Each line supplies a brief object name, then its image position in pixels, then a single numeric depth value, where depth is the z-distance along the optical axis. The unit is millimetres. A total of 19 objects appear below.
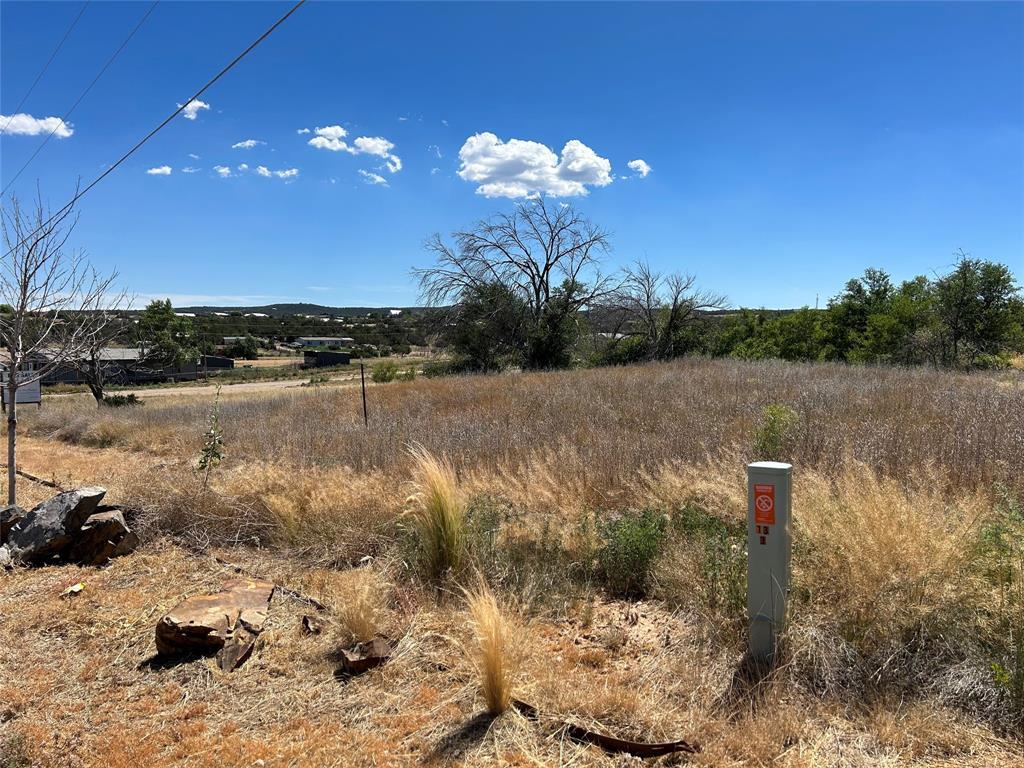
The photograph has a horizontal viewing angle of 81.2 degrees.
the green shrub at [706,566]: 3594
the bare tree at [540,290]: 31609
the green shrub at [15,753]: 2672
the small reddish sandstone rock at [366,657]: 3422
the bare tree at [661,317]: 31766
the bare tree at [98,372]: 24469
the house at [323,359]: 88094
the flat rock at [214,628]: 3723
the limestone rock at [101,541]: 5531
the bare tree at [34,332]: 6734
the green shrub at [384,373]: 33906
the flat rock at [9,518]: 5918
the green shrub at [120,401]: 27453
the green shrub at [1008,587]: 2645
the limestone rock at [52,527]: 5453
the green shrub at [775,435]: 6426
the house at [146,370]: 28078
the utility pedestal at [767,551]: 2941
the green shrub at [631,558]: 4258
